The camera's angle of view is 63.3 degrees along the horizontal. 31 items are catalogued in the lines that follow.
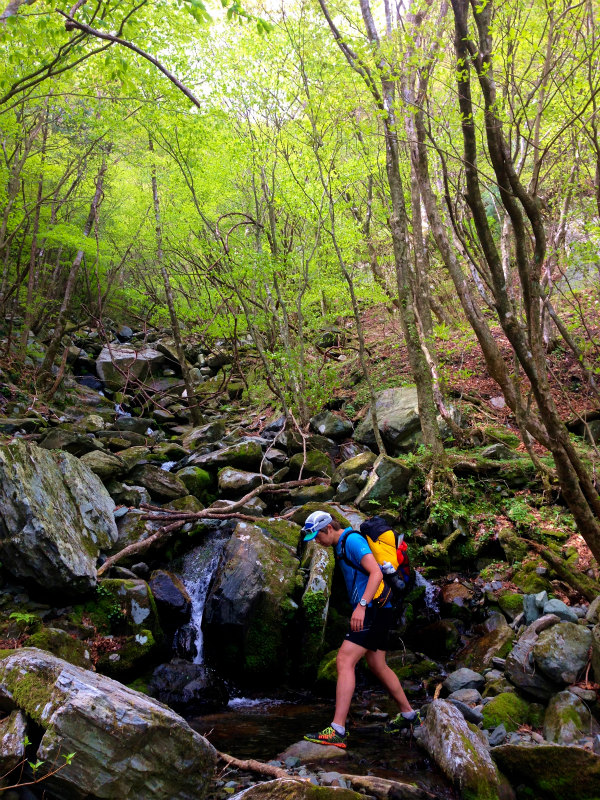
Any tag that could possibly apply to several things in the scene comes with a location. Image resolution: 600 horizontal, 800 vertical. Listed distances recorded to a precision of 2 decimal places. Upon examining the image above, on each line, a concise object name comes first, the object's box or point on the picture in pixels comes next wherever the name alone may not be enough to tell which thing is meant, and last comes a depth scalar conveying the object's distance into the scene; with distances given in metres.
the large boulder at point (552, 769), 3.46
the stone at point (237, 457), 10.28
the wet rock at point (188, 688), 5.71
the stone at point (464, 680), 5.23
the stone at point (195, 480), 9.60
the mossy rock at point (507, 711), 4.41
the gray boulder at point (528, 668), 4.61
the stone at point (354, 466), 9.76
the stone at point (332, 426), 11.77
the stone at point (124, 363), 16.72
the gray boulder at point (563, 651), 4.51
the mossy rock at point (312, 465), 10.38
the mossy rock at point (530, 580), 6.53
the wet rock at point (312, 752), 4.25
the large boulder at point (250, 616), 6.21
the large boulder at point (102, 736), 2.93
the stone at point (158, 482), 9.12
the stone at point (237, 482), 9.40
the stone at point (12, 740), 2.85
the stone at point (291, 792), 3.13
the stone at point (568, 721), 4.07
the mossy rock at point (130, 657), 5.55
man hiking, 4.52
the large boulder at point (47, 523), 5.49
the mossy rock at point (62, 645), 5.00
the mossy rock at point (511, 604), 6.43
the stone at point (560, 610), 5.21
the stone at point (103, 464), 8.51
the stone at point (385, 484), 8.80
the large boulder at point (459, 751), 3.61
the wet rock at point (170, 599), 6.72
